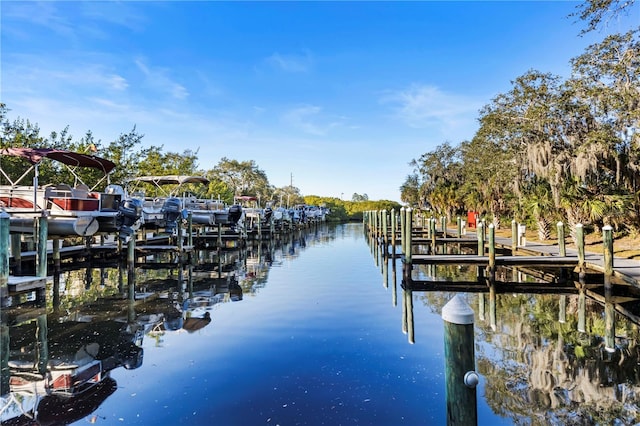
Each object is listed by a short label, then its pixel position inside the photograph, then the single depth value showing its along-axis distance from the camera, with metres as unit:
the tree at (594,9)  9.48
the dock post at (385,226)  19.72
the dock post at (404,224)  12.27
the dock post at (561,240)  12.10
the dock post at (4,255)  8.38
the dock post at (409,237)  11.76
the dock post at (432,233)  19.02
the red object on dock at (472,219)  31.22
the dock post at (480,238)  13.11
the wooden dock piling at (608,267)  9.36
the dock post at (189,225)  19.02
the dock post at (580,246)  10.88
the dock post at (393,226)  18.11
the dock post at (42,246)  9.95
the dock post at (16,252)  12.57
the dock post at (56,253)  14.20
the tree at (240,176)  53.09
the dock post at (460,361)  2.88
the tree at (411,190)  47.91
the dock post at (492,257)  11.49
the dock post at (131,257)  13.63
